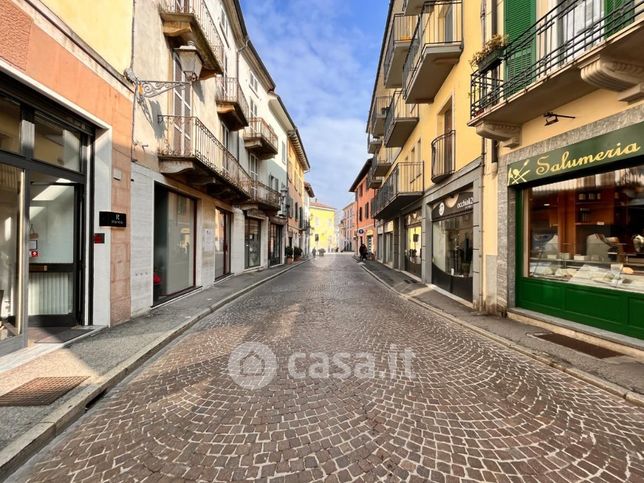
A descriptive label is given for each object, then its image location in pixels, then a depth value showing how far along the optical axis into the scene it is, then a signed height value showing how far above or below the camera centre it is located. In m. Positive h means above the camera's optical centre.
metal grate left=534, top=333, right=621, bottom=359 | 4.44 -1.70
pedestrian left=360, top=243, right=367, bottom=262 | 28.05 -0.96
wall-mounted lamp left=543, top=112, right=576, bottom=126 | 5.39 +2.37
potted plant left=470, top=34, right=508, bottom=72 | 6.31 +4.21
